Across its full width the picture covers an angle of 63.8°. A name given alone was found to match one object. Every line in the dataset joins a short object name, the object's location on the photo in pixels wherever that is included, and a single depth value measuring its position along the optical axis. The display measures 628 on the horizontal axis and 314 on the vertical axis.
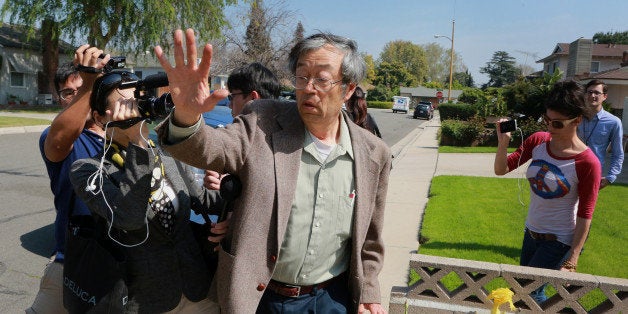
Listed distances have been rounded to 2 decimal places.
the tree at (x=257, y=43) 20.20
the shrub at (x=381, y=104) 67.81
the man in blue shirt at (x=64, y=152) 2.04
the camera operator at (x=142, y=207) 1.80
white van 56.66
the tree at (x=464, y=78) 109.52
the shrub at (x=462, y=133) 18.56
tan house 24.09
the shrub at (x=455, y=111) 31.80
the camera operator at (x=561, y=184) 3.05
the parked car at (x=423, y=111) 45.72
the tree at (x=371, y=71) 86.25
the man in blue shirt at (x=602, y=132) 5.12
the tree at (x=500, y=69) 95.75
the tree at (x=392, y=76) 89.19
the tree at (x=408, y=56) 109.19
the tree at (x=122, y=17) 24.48
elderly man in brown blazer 1.81
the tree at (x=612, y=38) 80.01
